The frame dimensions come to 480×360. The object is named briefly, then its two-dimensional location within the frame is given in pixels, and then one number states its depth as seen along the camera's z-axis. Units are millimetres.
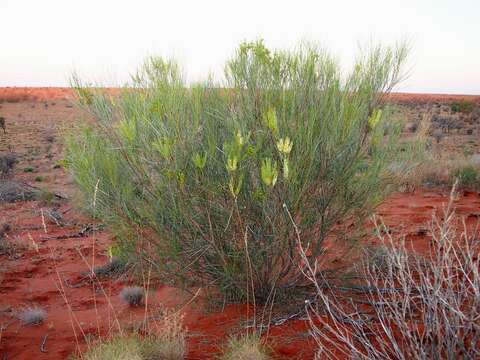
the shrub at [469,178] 9617
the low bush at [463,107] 30969
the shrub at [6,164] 14242
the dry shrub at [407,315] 2174
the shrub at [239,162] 3625
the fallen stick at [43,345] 4146
